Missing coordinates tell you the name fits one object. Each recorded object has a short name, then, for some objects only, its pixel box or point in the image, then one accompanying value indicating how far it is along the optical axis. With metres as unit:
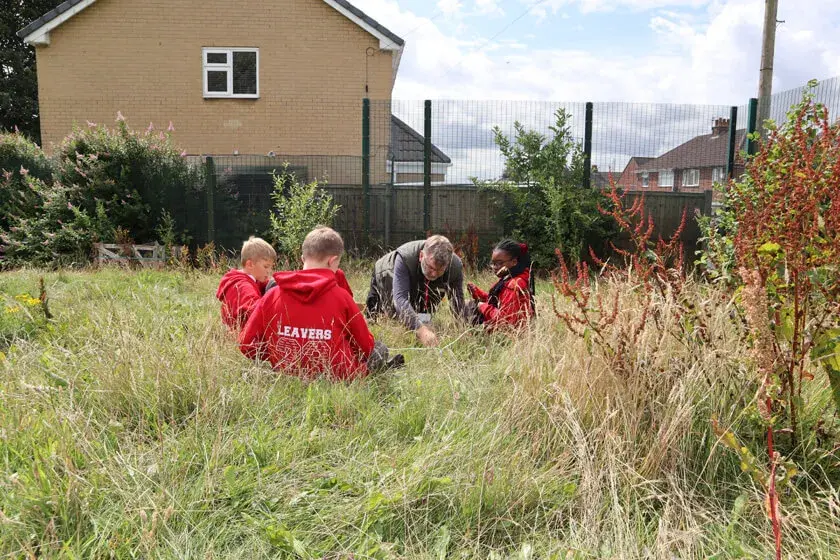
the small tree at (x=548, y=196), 9.35
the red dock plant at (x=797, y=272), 2.56
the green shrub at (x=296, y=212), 9.48
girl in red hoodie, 4.71
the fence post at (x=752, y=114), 10.18
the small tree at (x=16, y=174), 10.53
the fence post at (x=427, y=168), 10.03
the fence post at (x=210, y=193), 10.34
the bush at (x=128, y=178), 10.25
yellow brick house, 15.34
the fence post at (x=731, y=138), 10.07
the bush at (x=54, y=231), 10.03
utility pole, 10.70
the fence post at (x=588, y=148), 9.84
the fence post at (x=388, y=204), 10.08
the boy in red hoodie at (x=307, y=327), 3.51
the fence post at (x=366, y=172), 10.16
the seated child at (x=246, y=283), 4.22
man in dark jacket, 4.80
